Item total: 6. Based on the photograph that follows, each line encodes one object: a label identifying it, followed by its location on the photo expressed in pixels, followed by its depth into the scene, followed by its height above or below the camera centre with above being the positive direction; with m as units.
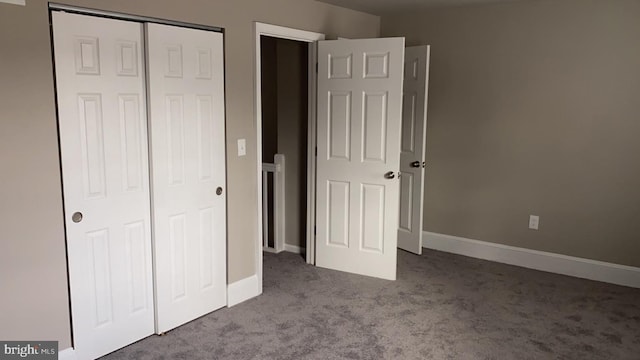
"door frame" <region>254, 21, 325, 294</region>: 3.77 +0.01
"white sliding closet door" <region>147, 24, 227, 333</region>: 3.14 -0.33
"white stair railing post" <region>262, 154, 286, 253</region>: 5.01 -0.75
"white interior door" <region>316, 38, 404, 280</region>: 4.13 -0.27
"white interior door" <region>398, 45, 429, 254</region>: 4.69 -0.24
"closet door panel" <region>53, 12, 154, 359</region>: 2.69 -0.33
